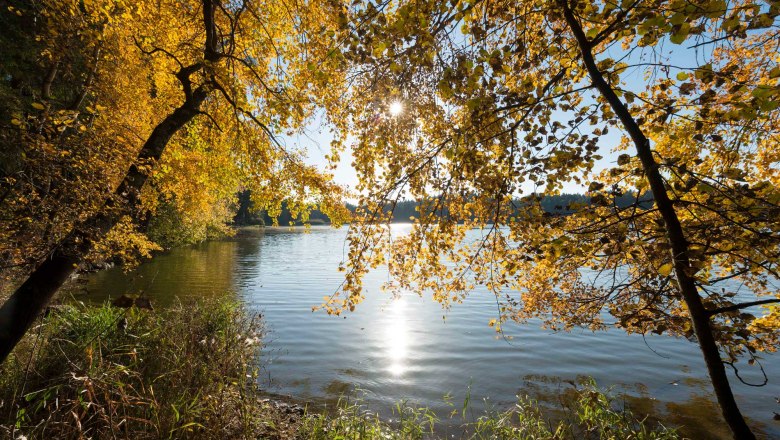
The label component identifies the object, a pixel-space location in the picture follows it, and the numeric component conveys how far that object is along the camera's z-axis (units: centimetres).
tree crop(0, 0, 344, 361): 521
